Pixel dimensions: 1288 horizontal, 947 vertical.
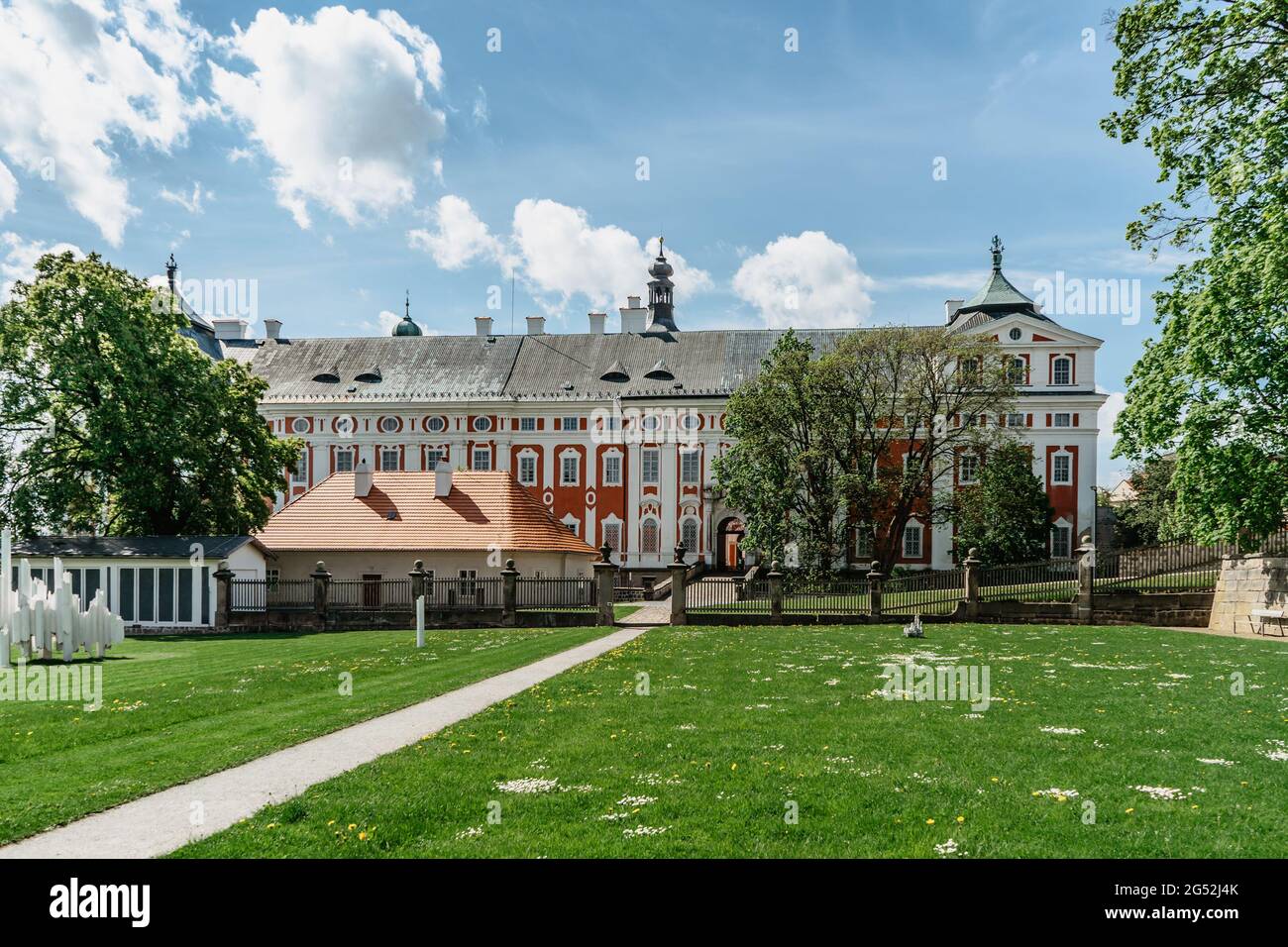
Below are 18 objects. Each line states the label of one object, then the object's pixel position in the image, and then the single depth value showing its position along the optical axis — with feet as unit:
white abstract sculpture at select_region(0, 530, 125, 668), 59.26
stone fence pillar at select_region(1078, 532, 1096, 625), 85.76
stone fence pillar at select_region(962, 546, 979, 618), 88.69
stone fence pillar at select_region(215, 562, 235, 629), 96.17
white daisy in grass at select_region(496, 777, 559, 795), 22.85
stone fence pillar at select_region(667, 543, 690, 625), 90.07
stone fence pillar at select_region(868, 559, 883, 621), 90.02
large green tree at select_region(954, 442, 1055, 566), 131.95
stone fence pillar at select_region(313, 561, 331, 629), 95.91
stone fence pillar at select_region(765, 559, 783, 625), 90.12
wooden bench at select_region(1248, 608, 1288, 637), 71.15
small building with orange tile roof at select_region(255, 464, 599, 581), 125.39
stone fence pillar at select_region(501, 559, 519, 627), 93.66
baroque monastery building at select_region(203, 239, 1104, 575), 180.34
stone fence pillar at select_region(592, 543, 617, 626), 91.56
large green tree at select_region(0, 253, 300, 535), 106.22
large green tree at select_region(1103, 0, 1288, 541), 55.06
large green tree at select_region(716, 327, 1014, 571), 131.54
